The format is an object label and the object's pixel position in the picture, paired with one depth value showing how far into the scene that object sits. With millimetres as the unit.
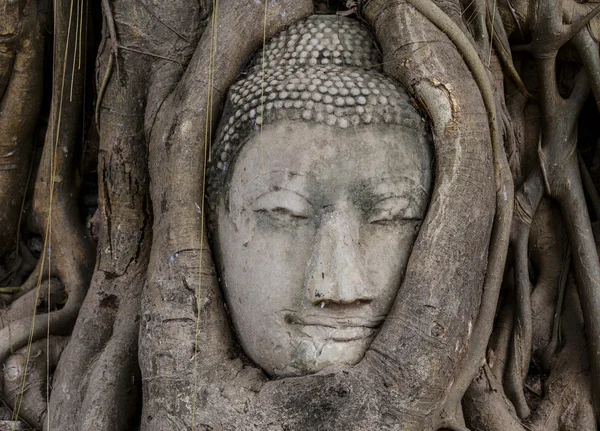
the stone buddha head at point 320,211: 1957
